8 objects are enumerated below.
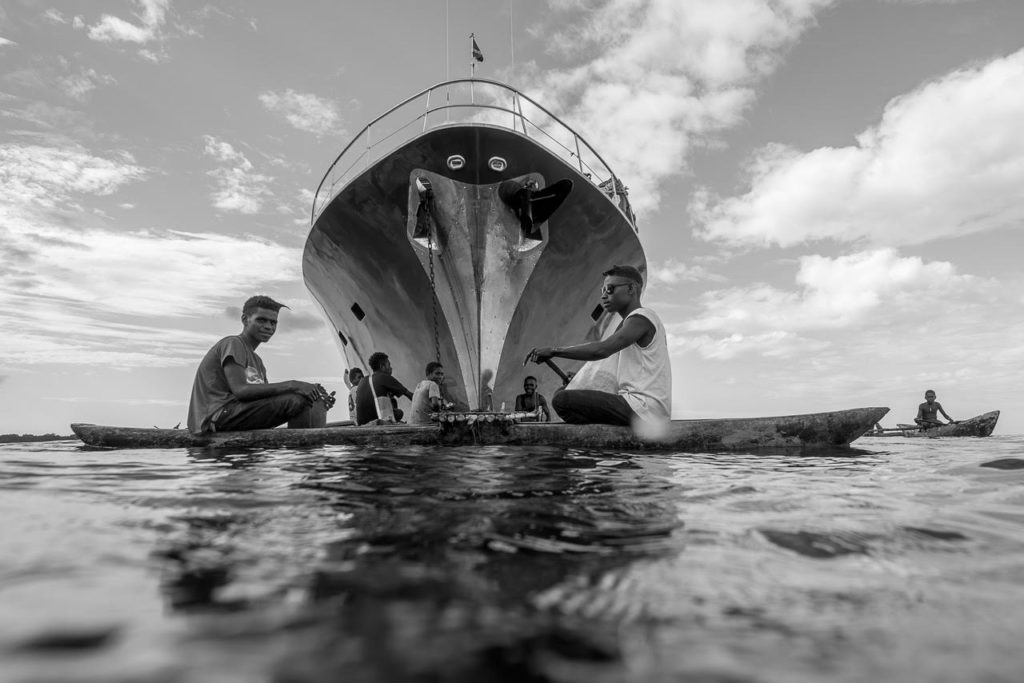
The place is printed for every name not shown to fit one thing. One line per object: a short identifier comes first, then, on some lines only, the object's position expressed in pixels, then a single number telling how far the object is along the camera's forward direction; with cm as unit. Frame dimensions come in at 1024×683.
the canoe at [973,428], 1355
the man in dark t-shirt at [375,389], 710
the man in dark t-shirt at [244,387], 489
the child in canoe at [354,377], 1096
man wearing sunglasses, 468
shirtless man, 904
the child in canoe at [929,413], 1545
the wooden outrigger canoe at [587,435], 466
